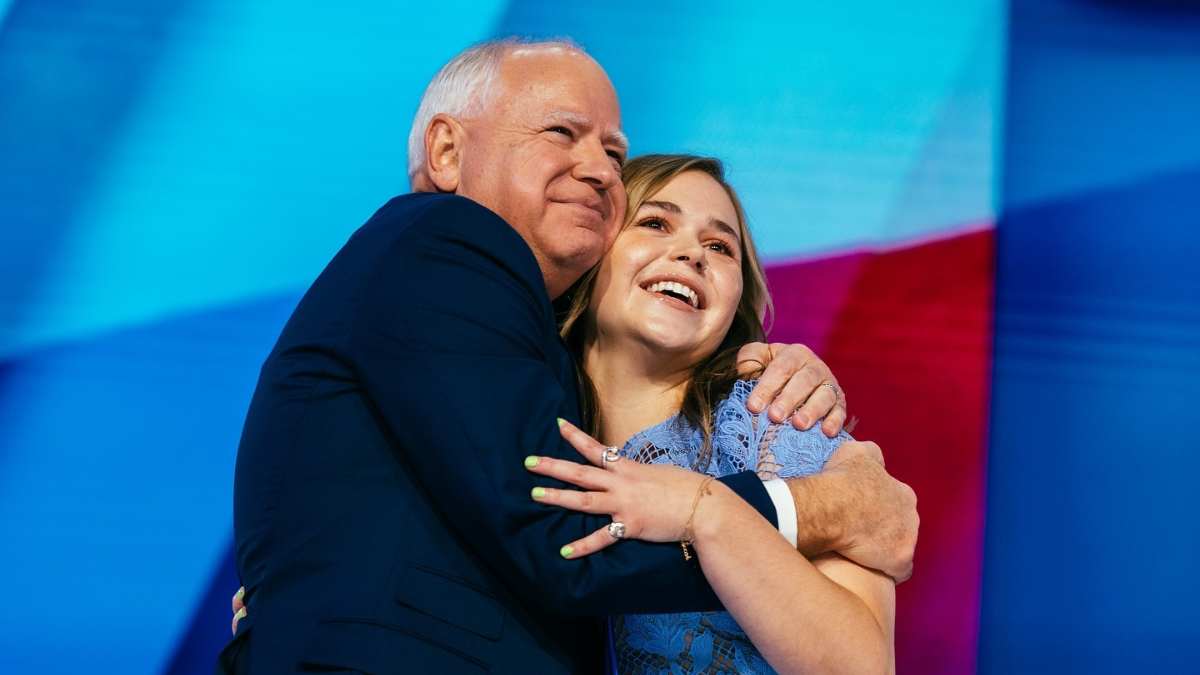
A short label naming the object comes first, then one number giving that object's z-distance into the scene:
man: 2.75
